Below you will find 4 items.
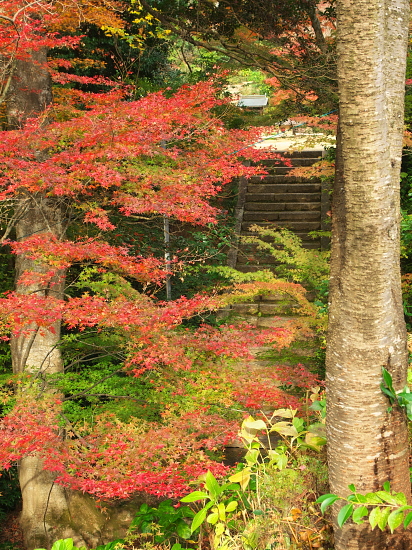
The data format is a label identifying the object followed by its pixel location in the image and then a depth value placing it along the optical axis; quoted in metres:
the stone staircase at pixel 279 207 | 9.38
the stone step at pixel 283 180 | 11.30
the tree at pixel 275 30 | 6.55
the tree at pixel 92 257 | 3.94
